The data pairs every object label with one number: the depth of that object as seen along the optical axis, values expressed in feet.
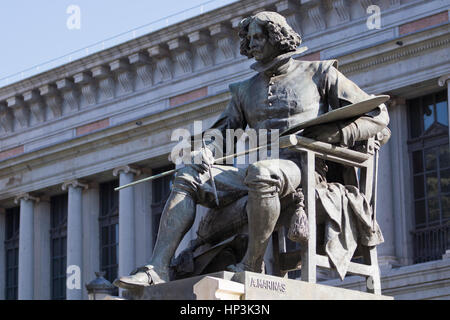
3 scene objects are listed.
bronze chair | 56.34
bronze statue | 55.42
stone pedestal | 51.78
